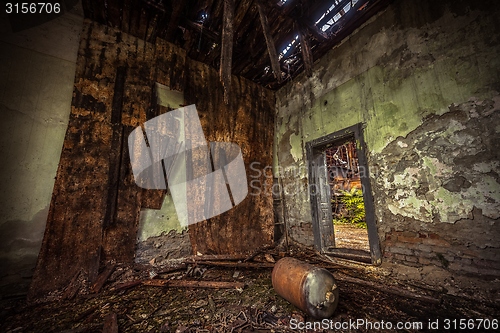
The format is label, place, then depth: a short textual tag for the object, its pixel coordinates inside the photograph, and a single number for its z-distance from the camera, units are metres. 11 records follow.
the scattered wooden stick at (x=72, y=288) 2.54
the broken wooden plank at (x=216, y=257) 3.47
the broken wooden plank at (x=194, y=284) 2.73
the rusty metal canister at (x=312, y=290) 1.93
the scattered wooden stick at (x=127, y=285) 2.68
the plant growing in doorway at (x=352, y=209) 9.34
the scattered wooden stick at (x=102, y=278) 2.65
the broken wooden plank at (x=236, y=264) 3.38
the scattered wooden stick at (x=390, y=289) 2.27
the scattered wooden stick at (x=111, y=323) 1.86
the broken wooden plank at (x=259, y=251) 3.74
